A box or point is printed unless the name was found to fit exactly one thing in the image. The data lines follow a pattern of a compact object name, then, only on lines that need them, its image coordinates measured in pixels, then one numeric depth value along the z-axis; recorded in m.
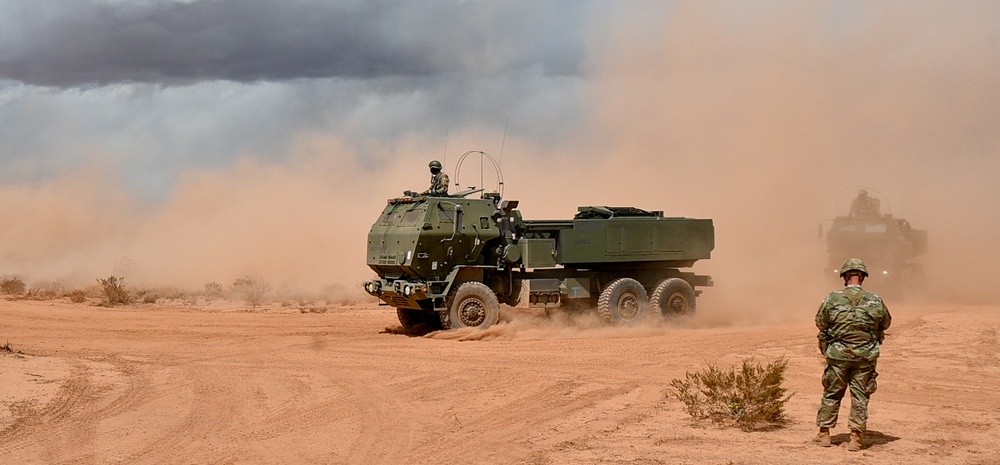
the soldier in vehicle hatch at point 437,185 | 19.36
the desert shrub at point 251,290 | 29.54
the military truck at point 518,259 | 18.48
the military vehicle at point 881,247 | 27.70
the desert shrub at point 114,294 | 26.36
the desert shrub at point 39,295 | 28.83
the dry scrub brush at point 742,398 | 9.80
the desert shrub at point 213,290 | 32.16
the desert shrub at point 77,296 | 26.95
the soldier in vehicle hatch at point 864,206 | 29.81
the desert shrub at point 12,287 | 30.27
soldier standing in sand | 8.51
